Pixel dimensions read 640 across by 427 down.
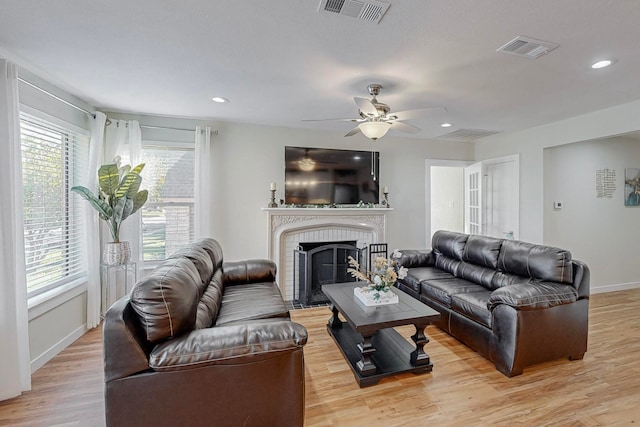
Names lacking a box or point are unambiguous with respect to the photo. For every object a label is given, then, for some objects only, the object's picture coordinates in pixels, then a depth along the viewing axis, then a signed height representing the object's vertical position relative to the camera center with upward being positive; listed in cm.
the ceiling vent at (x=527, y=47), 201 +116
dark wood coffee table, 226 -115
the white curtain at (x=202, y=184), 386 +38
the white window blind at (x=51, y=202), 262 +12
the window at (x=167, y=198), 386 +20
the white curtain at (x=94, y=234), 325 -22
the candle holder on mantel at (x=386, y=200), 470 +19
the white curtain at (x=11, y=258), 212 -32
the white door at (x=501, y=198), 471 +23
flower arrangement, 261 -58
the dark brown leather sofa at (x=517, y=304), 234 -82
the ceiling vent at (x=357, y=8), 163 +116
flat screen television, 438 +55
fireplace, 419 -24
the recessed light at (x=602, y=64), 233 +118
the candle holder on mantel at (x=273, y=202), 419 +15
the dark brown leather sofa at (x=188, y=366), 149 -80
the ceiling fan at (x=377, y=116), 262 +88
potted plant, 315 +14
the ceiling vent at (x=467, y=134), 458 +126
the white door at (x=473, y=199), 504 +23
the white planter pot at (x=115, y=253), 327 -44
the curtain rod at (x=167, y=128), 378 +112
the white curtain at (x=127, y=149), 361 +79
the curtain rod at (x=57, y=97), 247 +112
